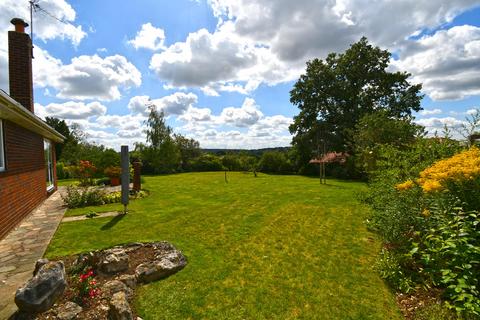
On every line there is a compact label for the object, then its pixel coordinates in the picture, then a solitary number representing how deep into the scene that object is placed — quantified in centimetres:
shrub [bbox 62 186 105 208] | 977
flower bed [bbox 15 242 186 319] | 318
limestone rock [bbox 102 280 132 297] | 362
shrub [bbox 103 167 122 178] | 1563
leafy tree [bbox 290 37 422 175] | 2617
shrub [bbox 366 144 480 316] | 333
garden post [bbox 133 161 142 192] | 1300
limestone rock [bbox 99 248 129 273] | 417
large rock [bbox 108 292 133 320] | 309
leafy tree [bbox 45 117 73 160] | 3681
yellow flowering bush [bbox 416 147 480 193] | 377
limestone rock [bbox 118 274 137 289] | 393
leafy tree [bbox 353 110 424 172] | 1266
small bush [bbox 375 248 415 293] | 406
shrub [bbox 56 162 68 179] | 2435
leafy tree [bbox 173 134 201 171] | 3853
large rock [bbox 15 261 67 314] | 300
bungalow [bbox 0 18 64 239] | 625
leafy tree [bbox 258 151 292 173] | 3344
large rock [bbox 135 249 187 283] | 418
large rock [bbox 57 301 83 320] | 302
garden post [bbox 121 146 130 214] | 838
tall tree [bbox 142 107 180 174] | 3238
